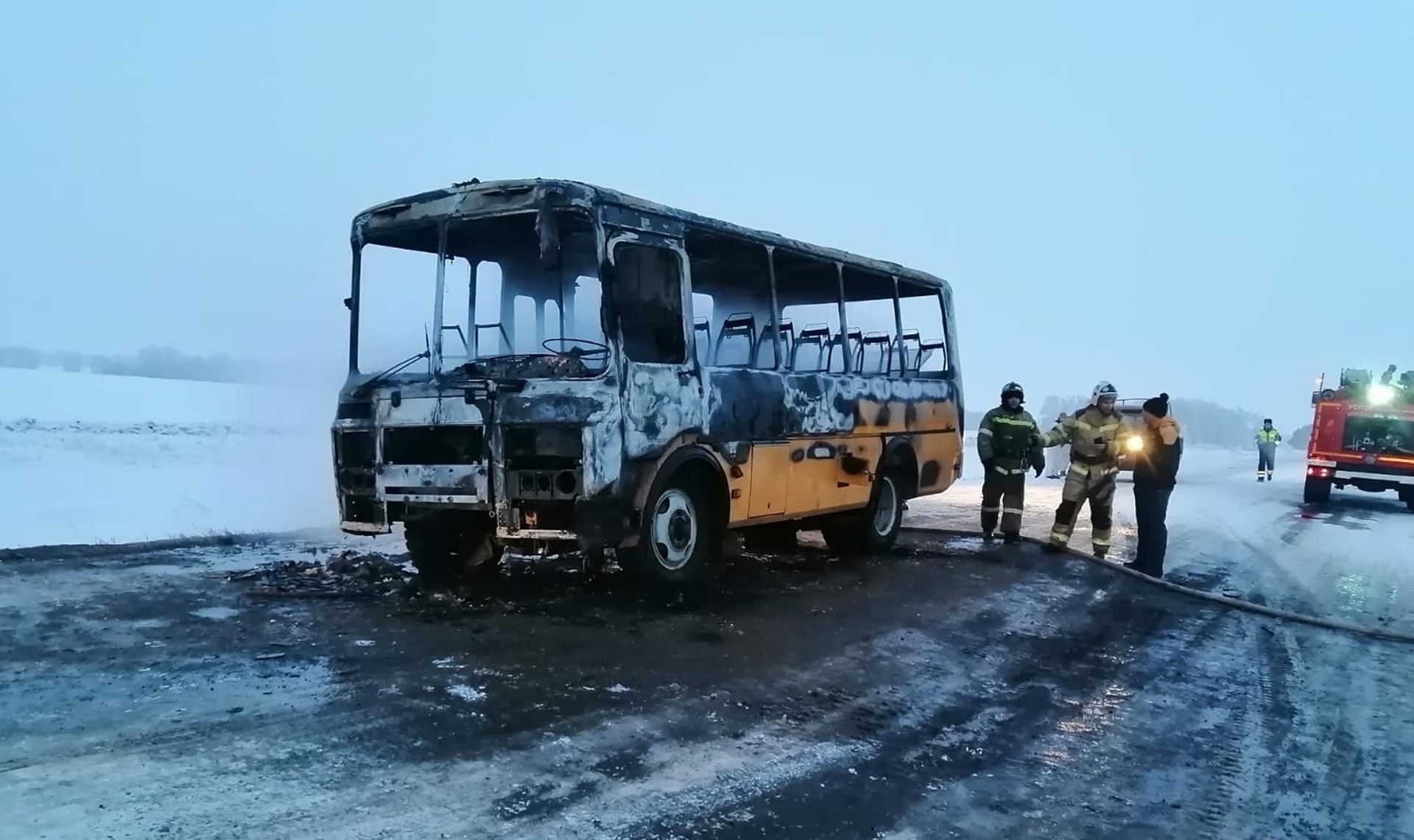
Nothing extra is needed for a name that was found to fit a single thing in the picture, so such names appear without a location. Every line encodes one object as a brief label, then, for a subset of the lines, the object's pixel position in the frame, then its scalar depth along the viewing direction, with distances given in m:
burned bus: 6.60
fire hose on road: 7.21
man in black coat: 9.54
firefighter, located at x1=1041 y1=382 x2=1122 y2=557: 10.13
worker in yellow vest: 26.39
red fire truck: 18.36
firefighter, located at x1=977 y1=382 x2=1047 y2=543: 10.70
